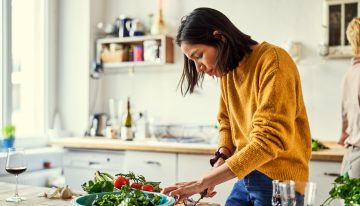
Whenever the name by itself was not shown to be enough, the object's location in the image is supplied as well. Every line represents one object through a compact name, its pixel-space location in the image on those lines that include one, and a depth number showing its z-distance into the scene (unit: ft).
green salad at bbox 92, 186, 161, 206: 3.85
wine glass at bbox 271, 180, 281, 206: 3.38
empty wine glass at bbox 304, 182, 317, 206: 3.21
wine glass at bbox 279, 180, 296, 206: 3.26
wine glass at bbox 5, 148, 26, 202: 5.61
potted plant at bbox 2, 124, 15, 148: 10.37
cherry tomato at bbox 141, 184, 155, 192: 4.63
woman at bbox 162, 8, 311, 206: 4.43
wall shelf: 11.76
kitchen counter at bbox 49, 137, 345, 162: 8.49
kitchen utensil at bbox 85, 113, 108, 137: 12.46
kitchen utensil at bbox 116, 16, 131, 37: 12.41
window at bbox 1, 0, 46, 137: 10.78
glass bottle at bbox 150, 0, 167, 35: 11.91
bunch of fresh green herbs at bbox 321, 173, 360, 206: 3.01
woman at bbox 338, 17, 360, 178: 7.72
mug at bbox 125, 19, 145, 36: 12.18
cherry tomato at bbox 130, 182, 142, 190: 4.65
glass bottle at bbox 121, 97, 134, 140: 11.52
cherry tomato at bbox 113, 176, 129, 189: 4.79
